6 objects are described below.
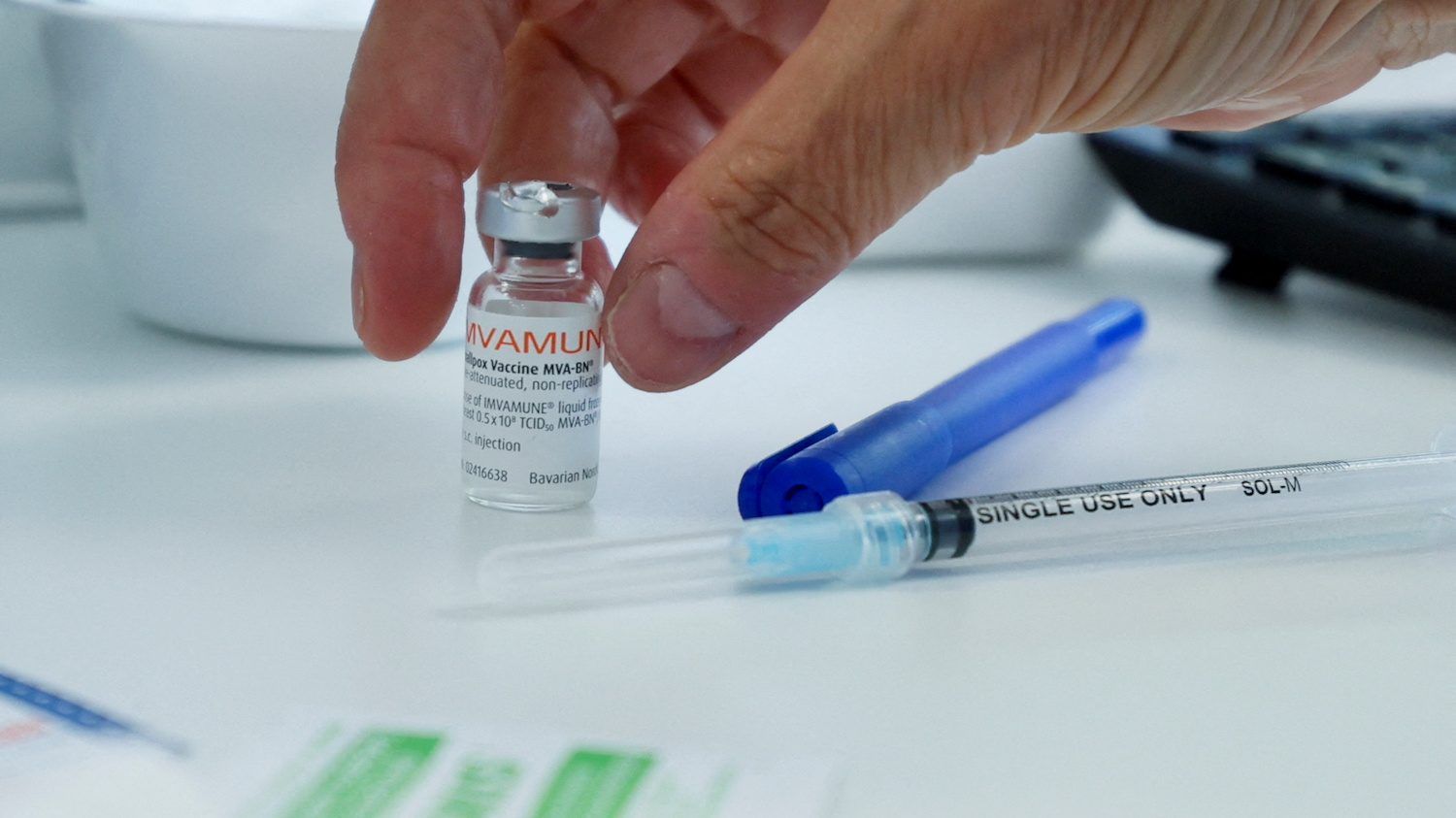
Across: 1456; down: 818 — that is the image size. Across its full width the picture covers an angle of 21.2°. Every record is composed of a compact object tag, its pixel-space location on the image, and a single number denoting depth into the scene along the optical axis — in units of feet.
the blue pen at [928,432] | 1.34
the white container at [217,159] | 1.44
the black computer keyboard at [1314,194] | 1.64
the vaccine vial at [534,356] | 1.33
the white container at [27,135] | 1.70
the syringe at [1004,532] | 1.28
